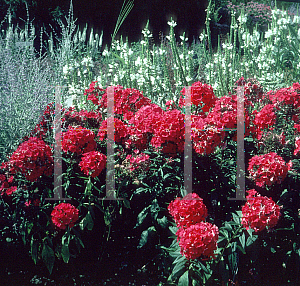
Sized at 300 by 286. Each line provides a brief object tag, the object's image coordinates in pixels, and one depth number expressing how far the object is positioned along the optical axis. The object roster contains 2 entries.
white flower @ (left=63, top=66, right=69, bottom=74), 3.94
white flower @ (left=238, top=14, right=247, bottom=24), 4.36
